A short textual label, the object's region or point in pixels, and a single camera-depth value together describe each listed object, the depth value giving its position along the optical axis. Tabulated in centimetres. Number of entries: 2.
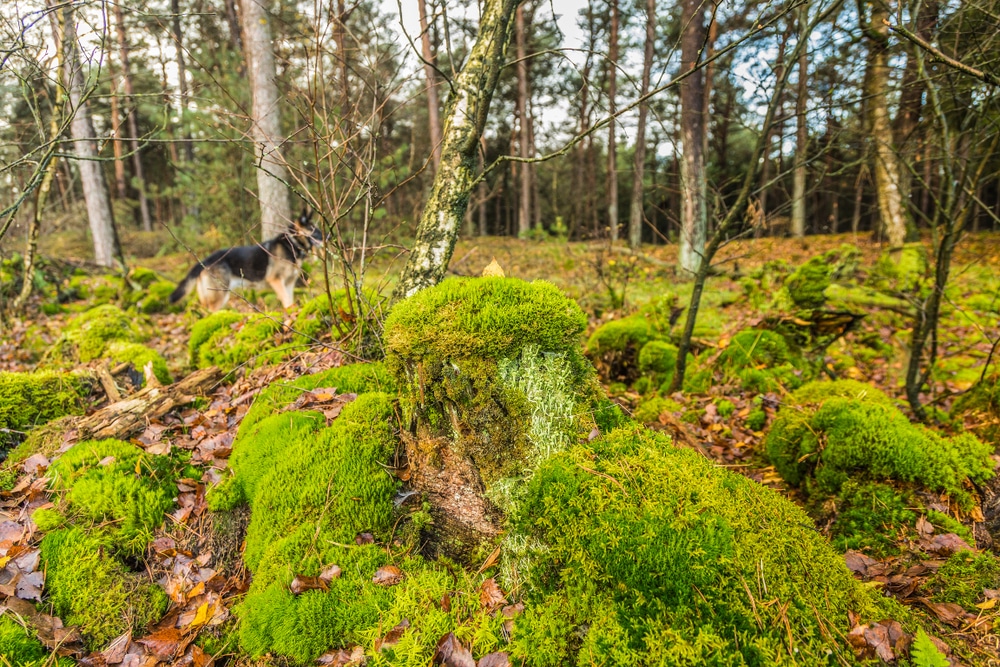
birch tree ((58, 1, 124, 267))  1134
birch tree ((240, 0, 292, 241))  908
